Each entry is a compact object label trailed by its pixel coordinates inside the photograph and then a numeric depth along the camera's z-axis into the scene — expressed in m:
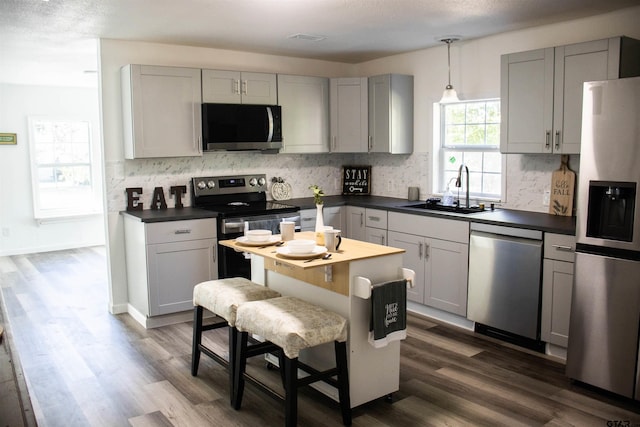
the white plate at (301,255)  2.87
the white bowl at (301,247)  2.91
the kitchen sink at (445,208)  4.67
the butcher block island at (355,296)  2.94
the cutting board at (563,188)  4.18
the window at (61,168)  7.75
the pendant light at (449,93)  4.67
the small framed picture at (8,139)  7.39
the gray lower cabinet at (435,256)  4.33
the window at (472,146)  4.89
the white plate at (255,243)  3.23
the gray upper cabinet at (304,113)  5.35
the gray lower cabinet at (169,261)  4.39
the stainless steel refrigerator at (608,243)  3.03
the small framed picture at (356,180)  6.00
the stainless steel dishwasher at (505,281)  3.81
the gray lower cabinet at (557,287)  3.61
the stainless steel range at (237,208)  4.64
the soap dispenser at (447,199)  4.98
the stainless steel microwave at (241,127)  4.83
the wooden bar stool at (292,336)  2.71
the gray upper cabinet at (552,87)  3.65
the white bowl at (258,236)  3.25
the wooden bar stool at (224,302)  3.16
